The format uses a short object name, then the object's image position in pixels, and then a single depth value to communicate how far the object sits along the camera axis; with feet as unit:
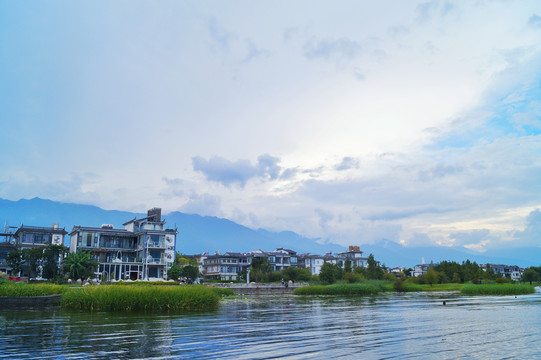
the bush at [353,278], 287.69
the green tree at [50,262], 205.42
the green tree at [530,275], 419.95
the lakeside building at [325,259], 452.35
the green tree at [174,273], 251.60
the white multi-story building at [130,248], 247.70
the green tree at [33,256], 203.81
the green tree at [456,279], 329.52
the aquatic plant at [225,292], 202.57
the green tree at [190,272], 275.53
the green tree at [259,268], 337.93
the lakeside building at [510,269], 570.46
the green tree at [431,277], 311.68
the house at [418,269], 611.10
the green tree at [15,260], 202.18
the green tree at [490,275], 328.95
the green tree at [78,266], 197.98
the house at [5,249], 236.84
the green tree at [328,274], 281.74
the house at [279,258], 408.05
